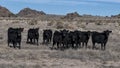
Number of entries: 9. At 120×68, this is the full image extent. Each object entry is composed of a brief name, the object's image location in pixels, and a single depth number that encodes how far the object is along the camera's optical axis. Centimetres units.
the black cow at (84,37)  3109
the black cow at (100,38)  3078
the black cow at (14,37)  2925
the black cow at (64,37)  2991
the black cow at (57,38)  3008
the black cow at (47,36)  3419
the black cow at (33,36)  3400
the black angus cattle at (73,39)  3006
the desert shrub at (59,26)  5634
